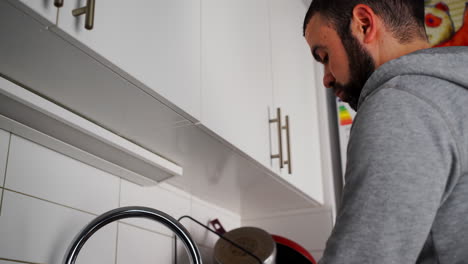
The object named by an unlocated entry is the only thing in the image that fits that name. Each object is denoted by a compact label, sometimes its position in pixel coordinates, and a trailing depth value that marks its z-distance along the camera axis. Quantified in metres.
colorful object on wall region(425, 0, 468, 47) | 2.44
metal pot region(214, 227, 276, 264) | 1.67
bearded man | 0.64
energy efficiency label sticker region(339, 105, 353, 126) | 2.29
